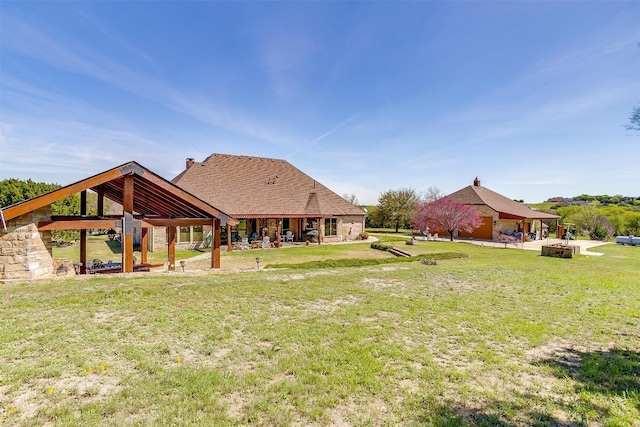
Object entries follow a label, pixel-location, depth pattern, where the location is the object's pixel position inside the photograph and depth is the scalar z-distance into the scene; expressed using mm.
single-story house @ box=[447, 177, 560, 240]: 29984
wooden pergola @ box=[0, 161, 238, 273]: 9047
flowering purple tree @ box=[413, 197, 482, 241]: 28812
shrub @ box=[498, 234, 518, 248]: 25266
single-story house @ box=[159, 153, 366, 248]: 22703
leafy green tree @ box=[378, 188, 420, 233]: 39594
